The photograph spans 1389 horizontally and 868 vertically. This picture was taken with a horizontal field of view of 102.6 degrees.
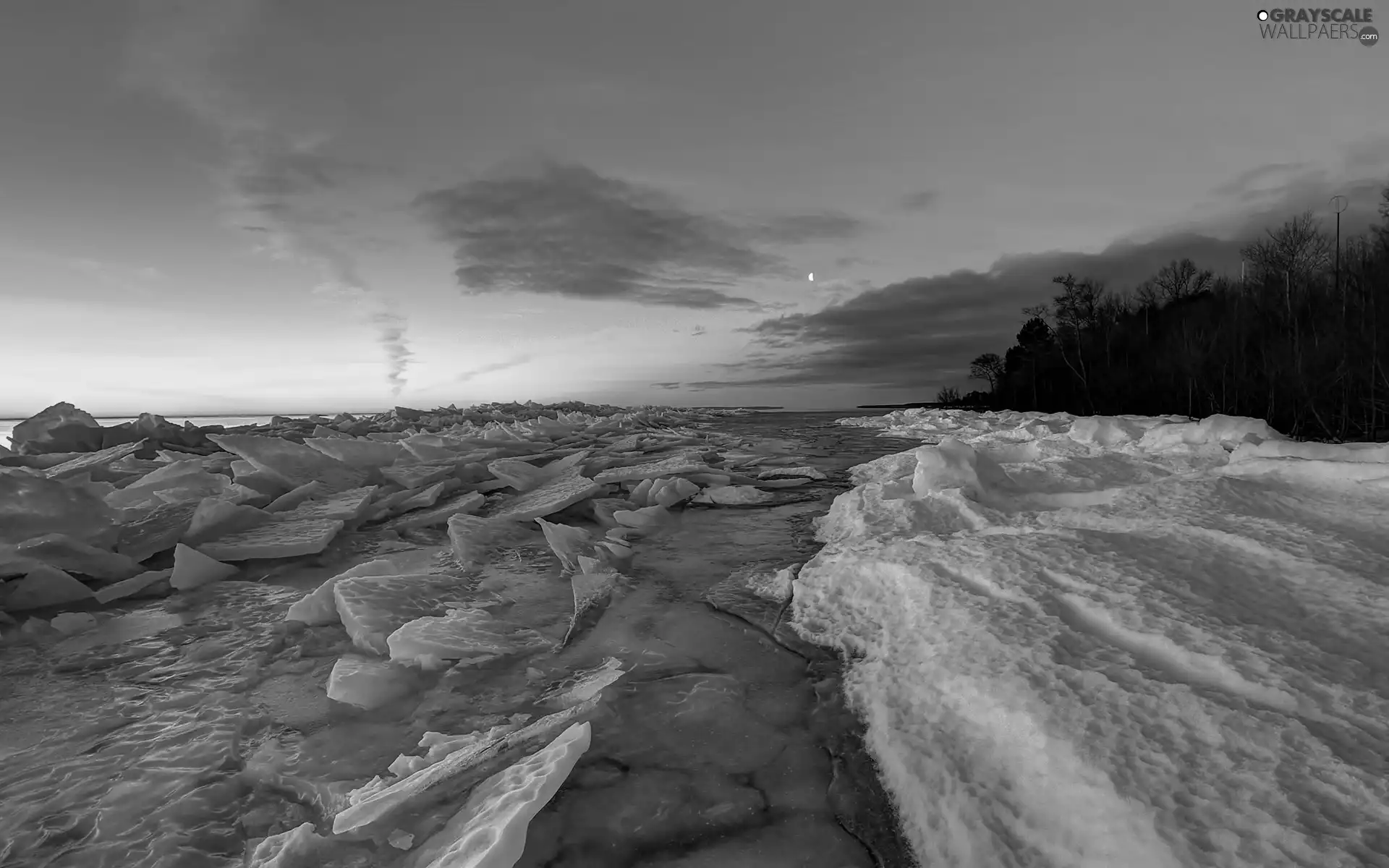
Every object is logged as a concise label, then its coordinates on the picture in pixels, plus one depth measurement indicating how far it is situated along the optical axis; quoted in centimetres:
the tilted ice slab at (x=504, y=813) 81
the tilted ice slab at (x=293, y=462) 323
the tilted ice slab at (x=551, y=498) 342
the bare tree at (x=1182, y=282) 2681
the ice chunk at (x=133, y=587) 203
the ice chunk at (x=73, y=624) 177
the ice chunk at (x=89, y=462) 325
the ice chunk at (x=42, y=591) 190
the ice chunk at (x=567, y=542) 253
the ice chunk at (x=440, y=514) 325
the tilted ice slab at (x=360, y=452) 370
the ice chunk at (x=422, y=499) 349
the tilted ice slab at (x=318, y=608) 180
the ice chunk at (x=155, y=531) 237
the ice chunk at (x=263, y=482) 311
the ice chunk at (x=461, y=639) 153
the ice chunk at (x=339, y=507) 293
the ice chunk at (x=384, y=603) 165
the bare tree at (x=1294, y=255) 1561
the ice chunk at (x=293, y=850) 86
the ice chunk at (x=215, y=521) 245
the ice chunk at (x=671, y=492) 394
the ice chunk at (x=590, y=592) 188
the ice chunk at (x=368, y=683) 136
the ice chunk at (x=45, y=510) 212
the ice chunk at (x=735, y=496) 409
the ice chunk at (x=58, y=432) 424
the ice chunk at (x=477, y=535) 260
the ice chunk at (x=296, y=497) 297
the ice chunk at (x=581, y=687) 136
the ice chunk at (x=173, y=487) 275
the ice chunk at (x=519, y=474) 421
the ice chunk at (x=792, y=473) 545
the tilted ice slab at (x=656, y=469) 467
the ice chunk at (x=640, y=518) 336
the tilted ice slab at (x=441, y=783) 91
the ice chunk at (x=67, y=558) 193
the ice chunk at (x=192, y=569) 214
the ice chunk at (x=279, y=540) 238
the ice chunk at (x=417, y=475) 389
